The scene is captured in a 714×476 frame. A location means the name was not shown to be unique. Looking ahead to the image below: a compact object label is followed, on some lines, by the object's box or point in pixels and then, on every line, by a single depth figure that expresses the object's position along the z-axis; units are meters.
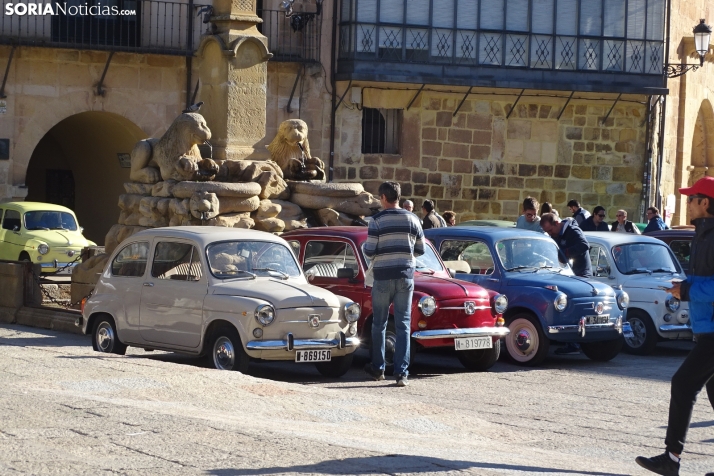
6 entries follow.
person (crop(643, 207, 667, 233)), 20.84
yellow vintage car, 23.09
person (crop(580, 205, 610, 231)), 19.98
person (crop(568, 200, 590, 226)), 19.64
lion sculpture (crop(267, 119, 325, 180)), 17.05
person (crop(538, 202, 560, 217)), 18.53
